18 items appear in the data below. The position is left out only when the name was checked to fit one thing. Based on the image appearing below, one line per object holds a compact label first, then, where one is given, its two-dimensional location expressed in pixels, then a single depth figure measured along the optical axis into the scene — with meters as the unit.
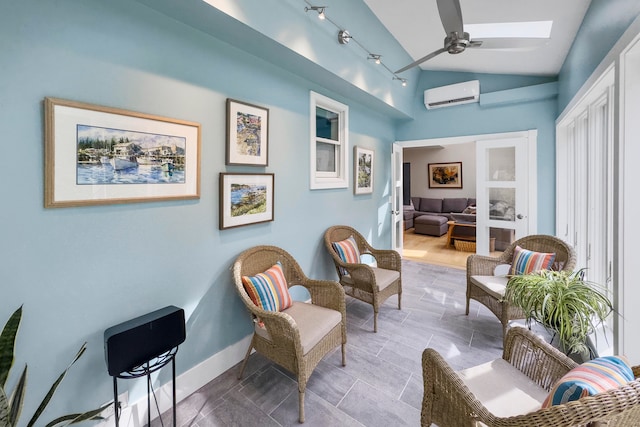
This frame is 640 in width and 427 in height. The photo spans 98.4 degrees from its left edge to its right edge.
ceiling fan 1.80
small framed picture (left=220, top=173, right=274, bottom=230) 2.05
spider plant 1.48
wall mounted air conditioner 3.99
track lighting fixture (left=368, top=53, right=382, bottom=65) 3.10
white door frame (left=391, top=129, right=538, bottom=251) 3.72
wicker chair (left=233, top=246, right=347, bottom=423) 1.67
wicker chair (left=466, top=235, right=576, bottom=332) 2.35
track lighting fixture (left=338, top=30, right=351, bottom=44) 2.57
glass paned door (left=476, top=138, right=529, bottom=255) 3.81
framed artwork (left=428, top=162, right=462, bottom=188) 8.54
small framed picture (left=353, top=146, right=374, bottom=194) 3.68
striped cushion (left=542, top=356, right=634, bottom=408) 0.84
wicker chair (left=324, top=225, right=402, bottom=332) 2.65
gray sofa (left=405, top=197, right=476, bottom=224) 8.13
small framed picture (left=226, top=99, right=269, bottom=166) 2.06
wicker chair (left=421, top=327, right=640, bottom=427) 0.81
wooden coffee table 5.74
